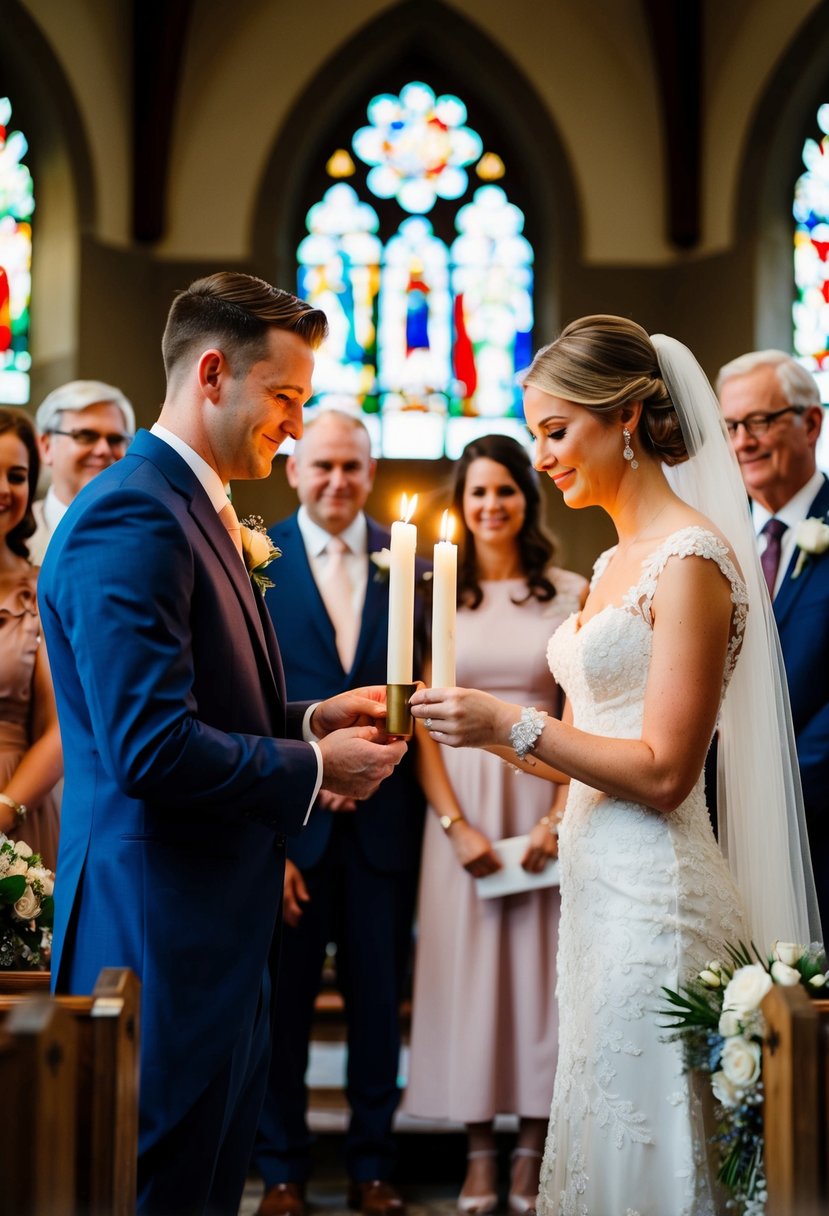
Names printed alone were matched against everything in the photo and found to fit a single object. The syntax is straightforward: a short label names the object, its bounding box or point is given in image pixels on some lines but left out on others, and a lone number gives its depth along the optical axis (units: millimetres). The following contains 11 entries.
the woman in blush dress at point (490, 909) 4184
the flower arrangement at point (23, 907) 2994
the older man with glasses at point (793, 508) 3811
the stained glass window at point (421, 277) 9258
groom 2266
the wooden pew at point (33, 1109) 1622
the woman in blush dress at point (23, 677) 3848
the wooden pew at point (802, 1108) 1815
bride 2588
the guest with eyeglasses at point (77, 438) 4613
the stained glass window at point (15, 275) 8555
